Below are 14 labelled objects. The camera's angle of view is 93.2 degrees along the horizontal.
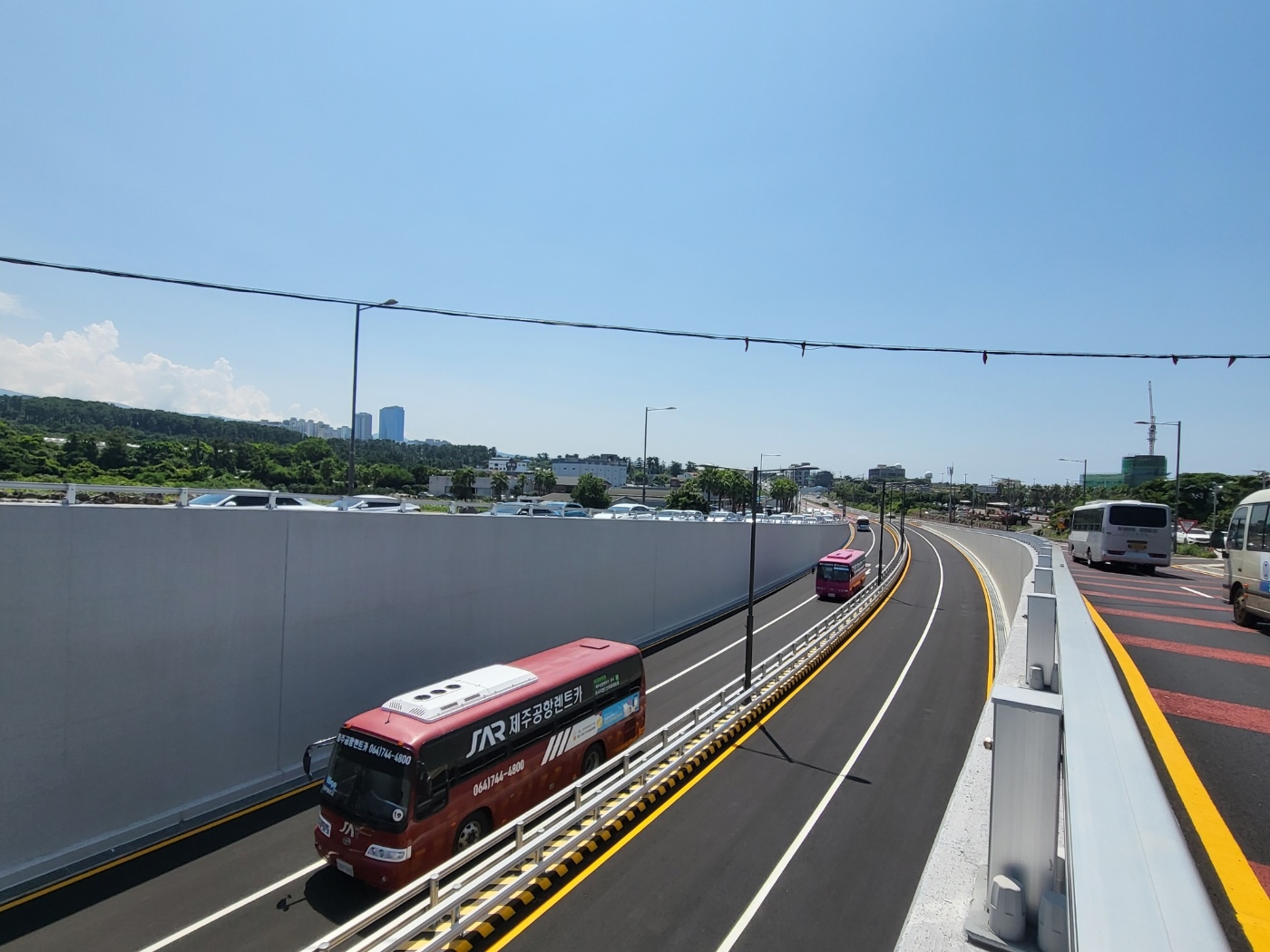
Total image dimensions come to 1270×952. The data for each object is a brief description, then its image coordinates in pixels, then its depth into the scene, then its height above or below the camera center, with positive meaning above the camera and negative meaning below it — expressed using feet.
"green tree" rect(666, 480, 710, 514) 211.08 -6.61
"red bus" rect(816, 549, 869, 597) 117.70 -17.29
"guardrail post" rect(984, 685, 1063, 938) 12.98 -6.55
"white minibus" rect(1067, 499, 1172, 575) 71.41 -3.97
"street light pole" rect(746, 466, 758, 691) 58.65 -15.79
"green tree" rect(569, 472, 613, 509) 204.13 -5.27
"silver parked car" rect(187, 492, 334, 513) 46.78 -3.33
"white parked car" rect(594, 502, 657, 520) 105.03 -6.15
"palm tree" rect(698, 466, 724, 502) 299.38 +0.83
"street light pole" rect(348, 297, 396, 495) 52.87 +2.04
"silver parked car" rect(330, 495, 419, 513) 56.85 -3.95
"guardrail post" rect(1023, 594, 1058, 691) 23.38 -5.44
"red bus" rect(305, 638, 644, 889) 31.65 -17.33
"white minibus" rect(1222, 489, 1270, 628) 31.99 -3.06
